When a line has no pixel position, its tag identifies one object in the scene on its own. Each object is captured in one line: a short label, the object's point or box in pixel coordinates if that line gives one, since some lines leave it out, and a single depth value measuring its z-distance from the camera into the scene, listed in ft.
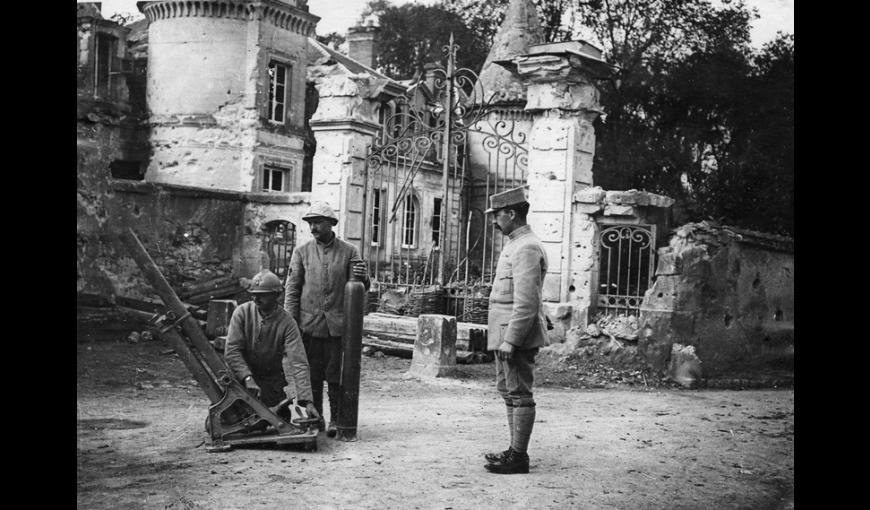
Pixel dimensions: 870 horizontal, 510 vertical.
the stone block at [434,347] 35.14
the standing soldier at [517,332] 18.90
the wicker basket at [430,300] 41.01
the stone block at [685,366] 34.17
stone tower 74.49
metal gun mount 19.16
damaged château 35.53
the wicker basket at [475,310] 40.29
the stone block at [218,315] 40.37
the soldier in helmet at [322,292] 23.06
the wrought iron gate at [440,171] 40.91
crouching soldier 20.42
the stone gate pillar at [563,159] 37.37
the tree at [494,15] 89.40
